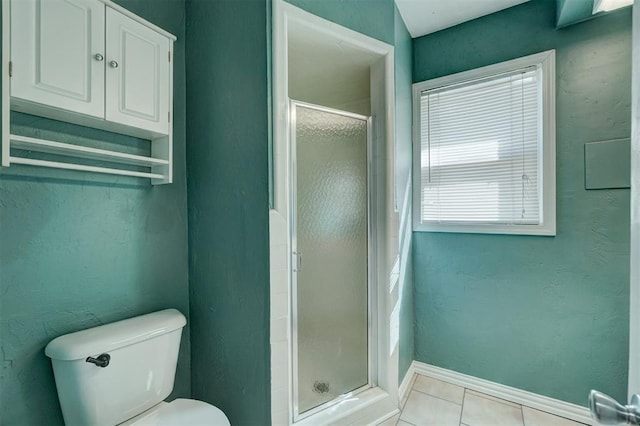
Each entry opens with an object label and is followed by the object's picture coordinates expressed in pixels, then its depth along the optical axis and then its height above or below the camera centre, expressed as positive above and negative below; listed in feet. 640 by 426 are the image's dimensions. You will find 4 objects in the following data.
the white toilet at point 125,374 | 3.84 -2.11
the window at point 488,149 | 6.37 +1.38
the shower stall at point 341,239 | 5.52 -0.51
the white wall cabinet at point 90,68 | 3.44 +1.79
